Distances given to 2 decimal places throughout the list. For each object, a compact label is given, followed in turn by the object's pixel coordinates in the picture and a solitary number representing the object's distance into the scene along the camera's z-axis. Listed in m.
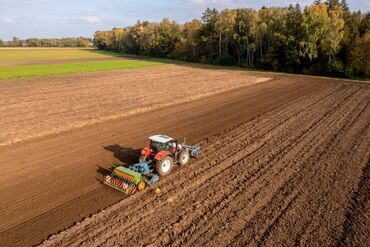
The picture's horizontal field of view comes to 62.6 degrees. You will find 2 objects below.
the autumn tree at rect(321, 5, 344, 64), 51.56
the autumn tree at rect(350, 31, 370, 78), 49.19
